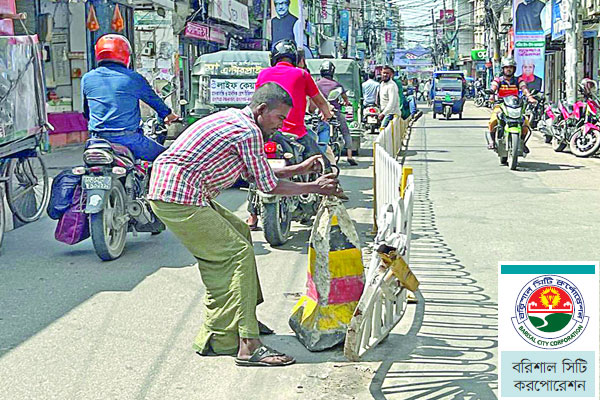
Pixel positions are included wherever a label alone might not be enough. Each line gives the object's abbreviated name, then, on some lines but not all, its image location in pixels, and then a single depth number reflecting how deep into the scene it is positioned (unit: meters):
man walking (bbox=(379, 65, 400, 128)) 17.06
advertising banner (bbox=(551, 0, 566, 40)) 26.41
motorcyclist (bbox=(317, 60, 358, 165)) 14.34
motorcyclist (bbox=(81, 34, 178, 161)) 8.09
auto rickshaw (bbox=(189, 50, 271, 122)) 14.59
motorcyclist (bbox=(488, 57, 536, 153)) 15.72
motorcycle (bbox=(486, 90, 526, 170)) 15.10
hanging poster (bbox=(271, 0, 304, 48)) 40.44
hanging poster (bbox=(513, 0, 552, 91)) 29.58
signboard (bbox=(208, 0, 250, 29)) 31.92
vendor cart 9.02
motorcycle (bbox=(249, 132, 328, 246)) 8.41
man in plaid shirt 5.15
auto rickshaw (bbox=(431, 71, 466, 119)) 36.50
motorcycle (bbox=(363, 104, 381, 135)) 21.91
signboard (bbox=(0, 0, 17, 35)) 13.72
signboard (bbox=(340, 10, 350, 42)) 85.38
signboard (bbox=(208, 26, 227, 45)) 34.25
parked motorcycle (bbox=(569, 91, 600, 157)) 16.67
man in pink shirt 8.60
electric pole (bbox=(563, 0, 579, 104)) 21.08
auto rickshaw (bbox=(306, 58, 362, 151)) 18.61
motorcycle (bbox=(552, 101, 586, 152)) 17.52
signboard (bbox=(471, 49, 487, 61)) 85.81
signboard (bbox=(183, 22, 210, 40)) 29.89
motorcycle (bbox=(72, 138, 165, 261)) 7.76
